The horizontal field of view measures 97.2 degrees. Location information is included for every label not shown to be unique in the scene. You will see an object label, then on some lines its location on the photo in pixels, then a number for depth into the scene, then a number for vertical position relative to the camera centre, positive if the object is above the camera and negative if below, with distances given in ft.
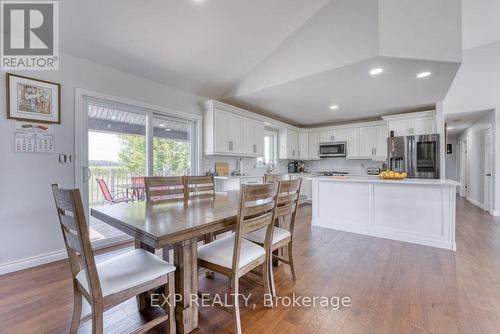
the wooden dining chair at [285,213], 6.00 -1.36
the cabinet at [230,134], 13.07 +2.06
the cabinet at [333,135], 19.66 +2.80
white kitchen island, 9.52 -2.08
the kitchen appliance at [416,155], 13.85 +0.71
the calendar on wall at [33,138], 7.64 +1.01
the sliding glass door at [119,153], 9.50 +0.64
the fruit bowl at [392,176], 10.68 -0.49
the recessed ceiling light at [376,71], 9.13 +4.02
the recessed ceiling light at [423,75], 9.53 +4.02
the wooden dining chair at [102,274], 3.42 -2.02
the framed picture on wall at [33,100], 7.48 +2.36
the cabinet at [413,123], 14.70 +2.96
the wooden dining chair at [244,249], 4.58 -2.00
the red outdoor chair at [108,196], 9.91 -1.42
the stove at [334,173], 20.27 -0.67
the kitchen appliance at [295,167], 21.52 -0.12
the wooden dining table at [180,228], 3.90 -1.16
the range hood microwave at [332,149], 19.48 +1.49
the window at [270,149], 19.58 +1.52
